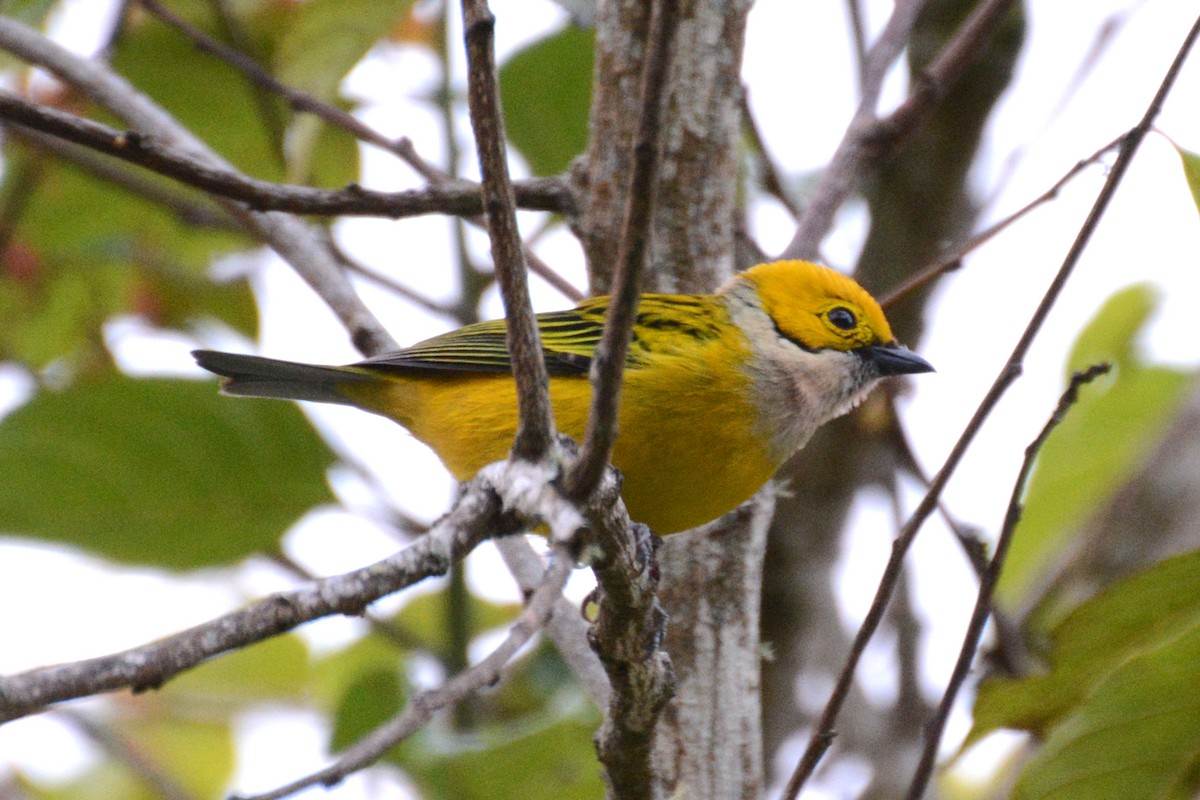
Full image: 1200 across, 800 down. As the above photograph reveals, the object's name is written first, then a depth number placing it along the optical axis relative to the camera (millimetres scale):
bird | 6406
